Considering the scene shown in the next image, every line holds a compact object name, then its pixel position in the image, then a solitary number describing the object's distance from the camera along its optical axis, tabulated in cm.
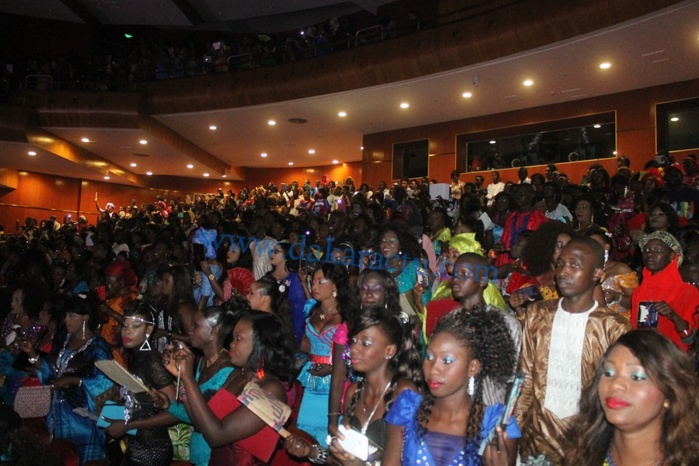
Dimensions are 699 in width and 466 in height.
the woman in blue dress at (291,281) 573
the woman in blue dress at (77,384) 401
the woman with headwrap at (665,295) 376
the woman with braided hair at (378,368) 279
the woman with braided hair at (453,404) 231
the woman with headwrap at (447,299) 413
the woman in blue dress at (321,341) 379
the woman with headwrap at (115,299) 598
